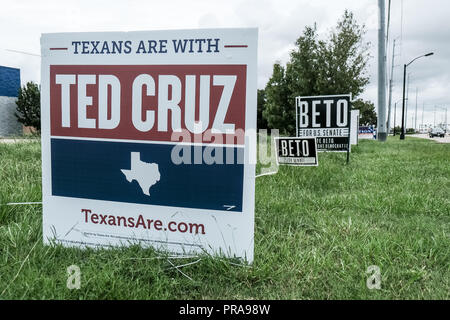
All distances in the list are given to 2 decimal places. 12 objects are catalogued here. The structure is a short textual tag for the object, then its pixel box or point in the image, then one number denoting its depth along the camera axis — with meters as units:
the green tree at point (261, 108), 47.84
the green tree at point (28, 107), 36.12
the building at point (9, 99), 35.84
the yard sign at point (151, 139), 2.50
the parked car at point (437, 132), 52.42
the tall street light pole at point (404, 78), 33.03
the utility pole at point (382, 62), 19.31
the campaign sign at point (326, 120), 8.03
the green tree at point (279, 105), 34.72
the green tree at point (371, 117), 61.53
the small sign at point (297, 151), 5.97
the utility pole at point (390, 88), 43.14
